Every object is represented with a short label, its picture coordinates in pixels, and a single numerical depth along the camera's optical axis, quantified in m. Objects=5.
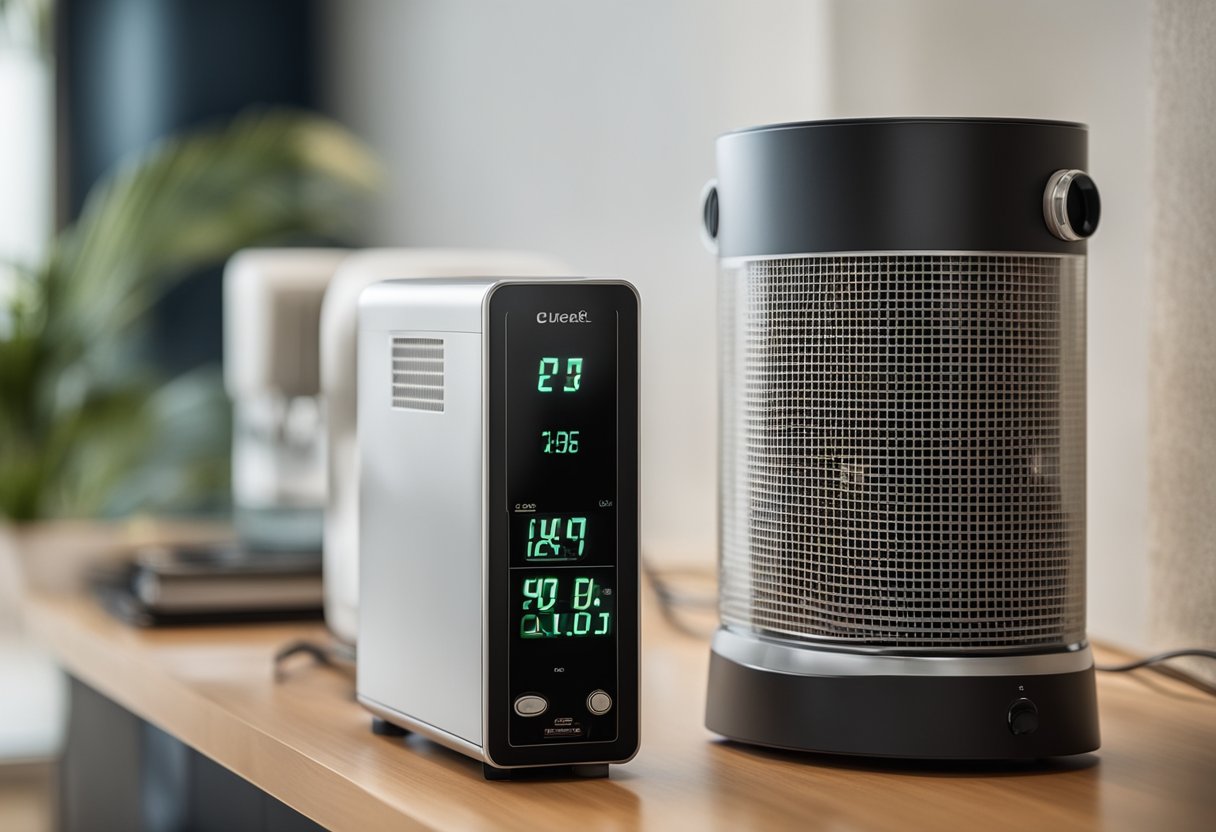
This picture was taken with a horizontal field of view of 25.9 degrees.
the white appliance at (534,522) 1.21
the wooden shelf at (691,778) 1.16
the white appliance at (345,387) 1.61
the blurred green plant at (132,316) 3.94
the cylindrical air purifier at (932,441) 1.24
